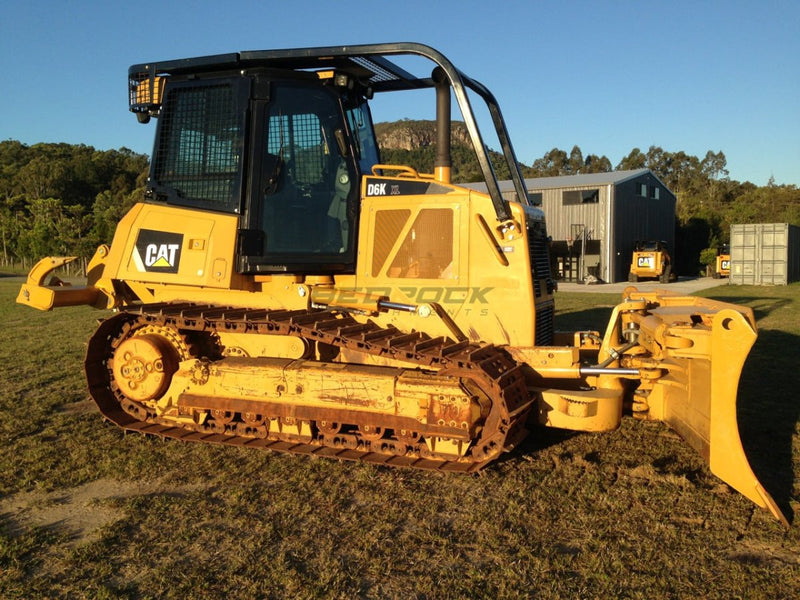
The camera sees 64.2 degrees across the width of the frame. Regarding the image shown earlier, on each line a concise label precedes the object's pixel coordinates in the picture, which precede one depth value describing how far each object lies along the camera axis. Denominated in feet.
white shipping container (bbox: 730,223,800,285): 93.76
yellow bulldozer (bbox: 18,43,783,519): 17.01
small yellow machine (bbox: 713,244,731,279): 119.03
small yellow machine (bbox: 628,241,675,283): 106.52
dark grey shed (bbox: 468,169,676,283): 110.83
